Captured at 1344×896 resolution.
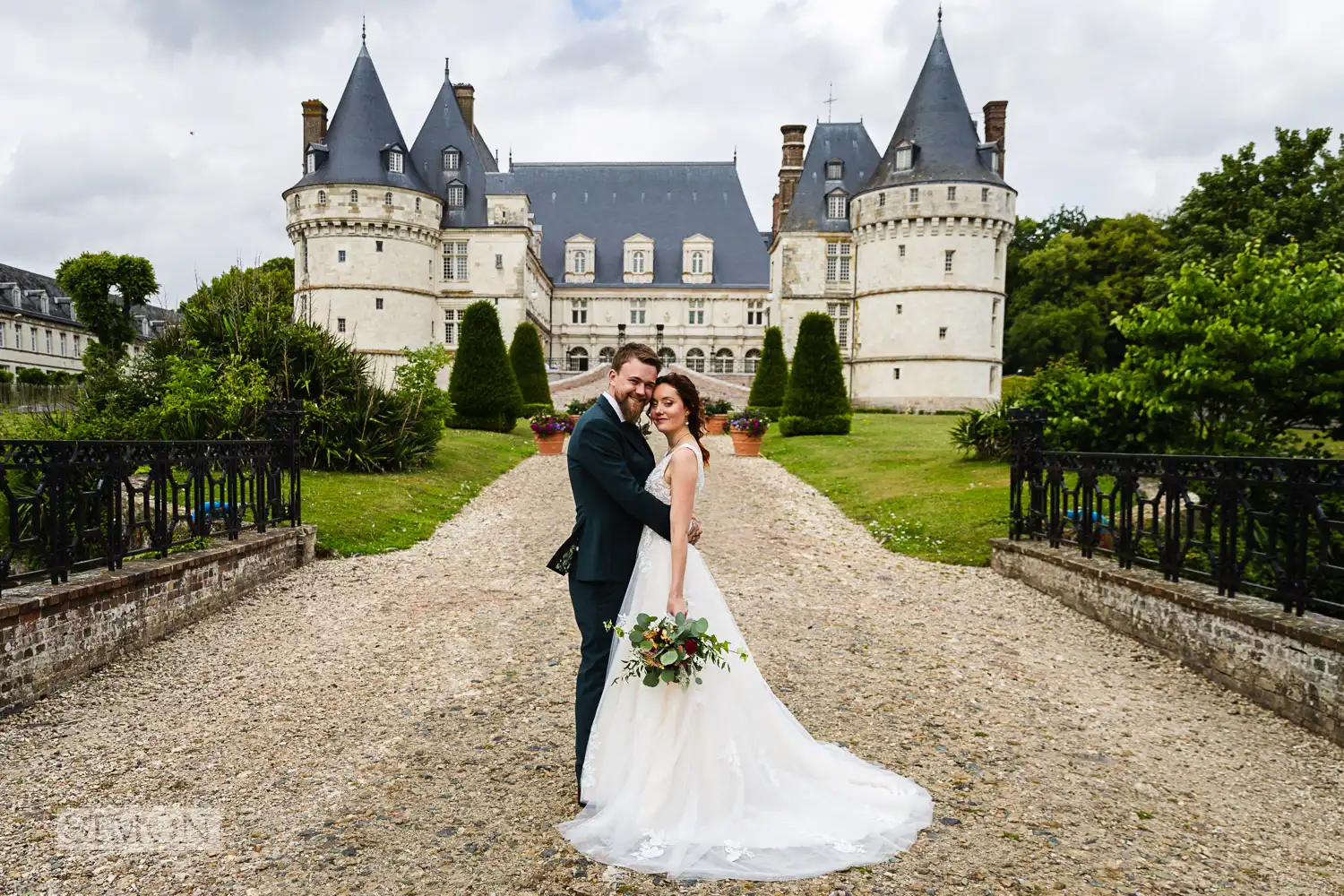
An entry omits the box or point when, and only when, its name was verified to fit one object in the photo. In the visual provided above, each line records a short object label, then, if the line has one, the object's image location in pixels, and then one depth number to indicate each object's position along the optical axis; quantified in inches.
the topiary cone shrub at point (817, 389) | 902.4
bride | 121.4
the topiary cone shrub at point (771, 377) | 1194.0
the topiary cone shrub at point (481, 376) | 892.6
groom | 129.1
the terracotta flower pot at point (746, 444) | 800.4
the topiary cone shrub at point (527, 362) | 1130.0
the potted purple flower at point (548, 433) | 775.7
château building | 1578.5
